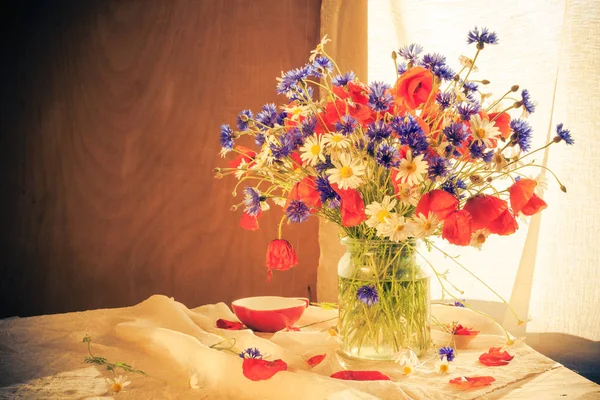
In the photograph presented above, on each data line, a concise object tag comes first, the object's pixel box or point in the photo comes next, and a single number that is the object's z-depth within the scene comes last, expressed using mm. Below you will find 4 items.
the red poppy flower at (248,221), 940
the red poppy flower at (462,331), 1054
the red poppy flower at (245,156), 952
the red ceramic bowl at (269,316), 1119
